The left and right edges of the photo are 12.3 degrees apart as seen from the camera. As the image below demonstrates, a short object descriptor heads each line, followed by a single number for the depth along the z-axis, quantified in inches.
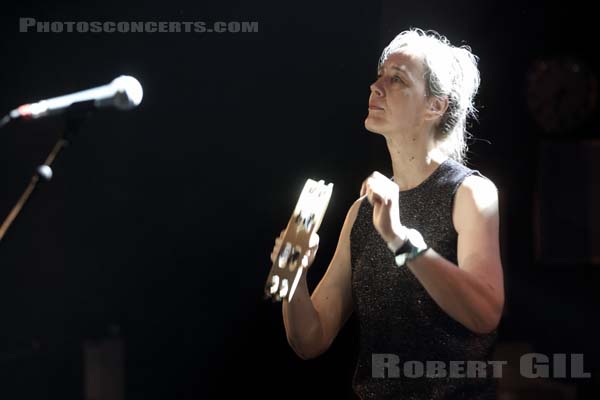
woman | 183.0
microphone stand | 179.3
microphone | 178.4
